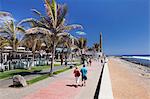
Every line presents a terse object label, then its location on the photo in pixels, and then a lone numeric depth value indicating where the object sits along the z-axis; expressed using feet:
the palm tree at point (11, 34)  40.47
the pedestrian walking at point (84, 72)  20.00
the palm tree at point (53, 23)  27.83
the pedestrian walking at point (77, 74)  20.69
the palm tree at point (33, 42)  28.47
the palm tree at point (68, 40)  28.72
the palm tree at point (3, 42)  38.24
